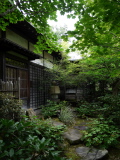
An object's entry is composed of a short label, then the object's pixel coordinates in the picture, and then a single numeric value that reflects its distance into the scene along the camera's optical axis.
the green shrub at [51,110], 8.19
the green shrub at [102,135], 4.44
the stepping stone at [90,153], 3.82
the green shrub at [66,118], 7.11
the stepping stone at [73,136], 4.85
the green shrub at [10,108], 4.38
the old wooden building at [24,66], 6.39
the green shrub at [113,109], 5.85
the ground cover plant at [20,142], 2.15
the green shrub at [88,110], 8.46
